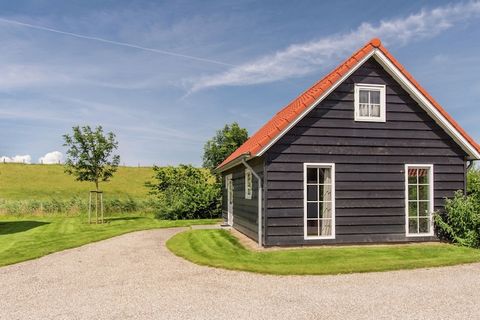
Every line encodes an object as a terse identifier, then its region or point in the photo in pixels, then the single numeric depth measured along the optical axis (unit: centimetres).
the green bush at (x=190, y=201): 2444
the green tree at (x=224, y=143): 3088
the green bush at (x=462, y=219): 1195
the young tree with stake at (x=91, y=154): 2177
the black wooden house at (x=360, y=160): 1186
